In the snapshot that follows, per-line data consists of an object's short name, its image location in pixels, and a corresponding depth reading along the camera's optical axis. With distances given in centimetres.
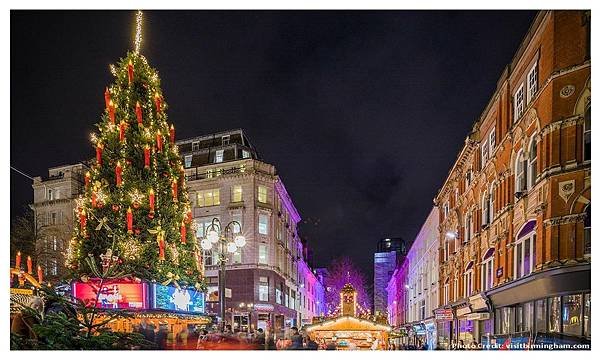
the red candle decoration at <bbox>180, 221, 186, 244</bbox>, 1141
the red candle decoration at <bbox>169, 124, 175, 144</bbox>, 1182
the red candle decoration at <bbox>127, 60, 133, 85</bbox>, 1013
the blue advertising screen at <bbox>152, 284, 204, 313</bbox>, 981
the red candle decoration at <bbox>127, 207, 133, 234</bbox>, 1034
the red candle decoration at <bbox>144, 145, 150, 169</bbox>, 1115
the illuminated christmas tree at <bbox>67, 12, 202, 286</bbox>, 1058
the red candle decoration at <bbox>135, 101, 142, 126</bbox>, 1103
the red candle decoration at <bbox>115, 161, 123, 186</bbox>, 1075
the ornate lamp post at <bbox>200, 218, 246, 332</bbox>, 789
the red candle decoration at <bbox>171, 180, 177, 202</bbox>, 1166
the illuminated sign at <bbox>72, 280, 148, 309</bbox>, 879
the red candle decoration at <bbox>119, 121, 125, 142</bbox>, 1097
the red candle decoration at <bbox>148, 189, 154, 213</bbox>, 1086
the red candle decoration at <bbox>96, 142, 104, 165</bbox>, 1084
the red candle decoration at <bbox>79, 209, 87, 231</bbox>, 1066
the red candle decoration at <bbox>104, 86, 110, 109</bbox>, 980
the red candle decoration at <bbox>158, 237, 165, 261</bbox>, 1028
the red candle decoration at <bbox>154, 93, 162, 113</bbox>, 1128
